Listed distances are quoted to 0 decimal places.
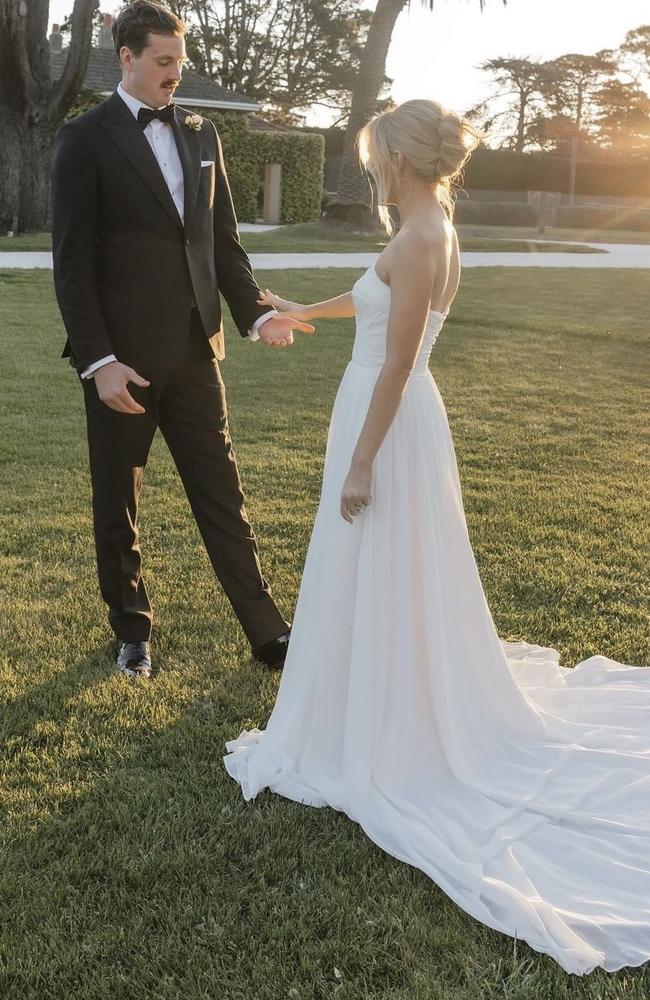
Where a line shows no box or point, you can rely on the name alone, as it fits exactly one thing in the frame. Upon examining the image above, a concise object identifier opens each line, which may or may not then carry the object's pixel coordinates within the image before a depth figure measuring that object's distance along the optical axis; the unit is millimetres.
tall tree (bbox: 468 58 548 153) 43594
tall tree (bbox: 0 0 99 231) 17172
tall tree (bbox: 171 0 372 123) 37688
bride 2627
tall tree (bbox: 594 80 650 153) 44594
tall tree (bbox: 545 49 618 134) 43906
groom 3291
